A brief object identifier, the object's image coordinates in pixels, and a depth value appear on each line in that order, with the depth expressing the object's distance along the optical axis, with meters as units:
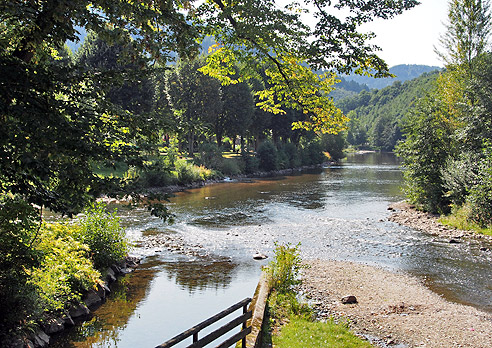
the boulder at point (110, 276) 13.52
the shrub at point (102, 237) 13.74
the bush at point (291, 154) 67.50
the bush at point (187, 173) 40.91
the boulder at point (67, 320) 10.07
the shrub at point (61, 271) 9.59
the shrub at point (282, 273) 12.23
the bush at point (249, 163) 56.52
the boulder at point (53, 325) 9.52
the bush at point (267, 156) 60.06
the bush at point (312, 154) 73.84
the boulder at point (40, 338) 8.73
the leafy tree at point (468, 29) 29.50
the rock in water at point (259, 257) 17.05
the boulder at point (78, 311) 10.58
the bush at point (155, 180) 37.04
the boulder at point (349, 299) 12.08
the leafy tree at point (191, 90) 51.00
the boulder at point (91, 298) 11.50
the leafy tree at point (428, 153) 26.94
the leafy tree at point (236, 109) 57.53
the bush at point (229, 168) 51.28
